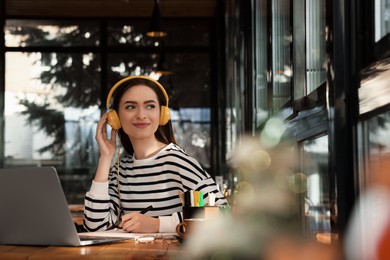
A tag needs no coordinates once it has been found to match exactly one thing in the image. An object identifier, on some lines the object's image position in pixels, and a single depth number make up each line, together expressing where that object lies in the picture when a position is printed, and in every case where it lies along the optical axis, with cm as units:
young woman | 238
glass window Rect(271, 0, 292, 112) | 317
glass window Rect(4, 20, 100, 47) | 966
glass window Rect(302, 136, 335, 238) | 197
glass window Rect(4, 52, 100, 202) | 955
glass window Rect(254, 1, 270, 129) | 431
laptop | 171
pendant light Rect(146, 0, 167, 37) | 675
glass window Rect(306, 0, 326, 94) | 219
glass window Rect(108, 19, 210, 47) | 973
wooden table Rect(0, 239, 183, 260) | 161
